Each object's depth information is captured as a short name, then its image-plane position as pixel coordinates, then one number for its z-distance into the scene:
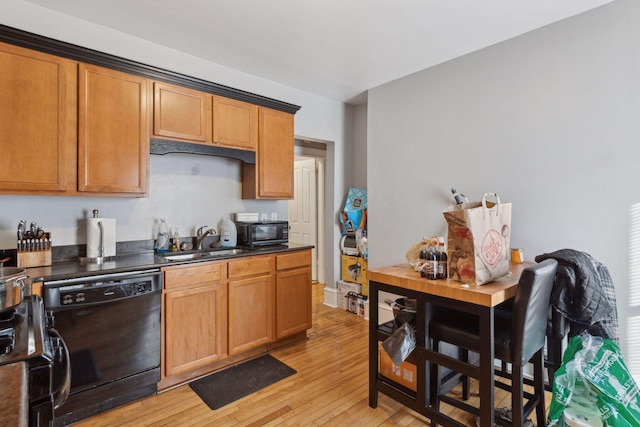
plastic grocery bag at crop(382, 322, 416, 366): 1.87
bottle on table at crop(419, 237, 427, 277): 1.91
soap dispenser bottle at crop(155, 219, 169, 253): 2.85
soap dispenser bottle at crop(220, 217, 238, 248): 3.20
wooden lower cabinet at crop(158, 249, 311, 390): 2.42
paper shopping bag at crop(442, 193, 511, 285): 1.70
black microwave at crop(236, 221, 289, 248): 3.21
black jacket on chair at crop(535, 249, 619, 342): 1.78
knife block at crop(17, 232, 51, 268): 2.13
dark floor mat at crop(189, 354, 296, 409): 2.33
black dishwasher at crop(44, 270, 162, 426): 1.96
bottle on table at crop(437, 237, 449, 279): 1.87
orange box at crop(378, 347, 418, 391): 2.11
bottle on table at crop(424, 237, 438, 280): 1.87
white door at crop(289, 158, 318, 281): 5.27
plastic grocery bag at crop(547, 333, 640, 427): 1.74
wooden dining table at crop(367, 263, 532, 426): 1.63
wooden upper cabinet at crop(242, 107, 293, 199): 3.25
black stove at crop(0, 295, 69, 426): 0.75
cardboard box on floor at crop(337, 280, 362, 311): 4.10
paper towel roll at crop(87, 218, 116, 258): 2.41
